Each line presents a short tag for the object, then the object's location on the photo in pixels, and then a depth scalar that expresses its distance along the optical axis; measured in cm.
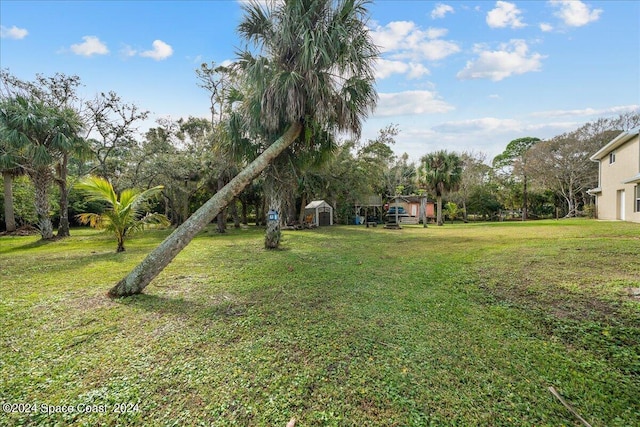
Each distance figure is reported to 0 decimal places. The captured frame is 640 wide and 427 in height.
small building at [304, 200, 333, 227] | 1980
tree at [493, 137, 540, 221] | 2794
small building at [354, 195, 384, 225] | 2303
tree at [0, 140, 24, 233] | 1122
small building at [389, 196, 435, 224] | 2803
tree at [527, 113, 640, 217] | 2272
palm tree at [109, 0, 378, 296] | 608
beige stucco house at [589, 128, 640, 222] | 1358
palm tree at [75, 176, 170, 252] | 742
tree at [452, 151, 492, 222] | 2780
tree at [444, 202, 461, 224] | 2723
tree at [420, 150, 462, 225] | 2036
